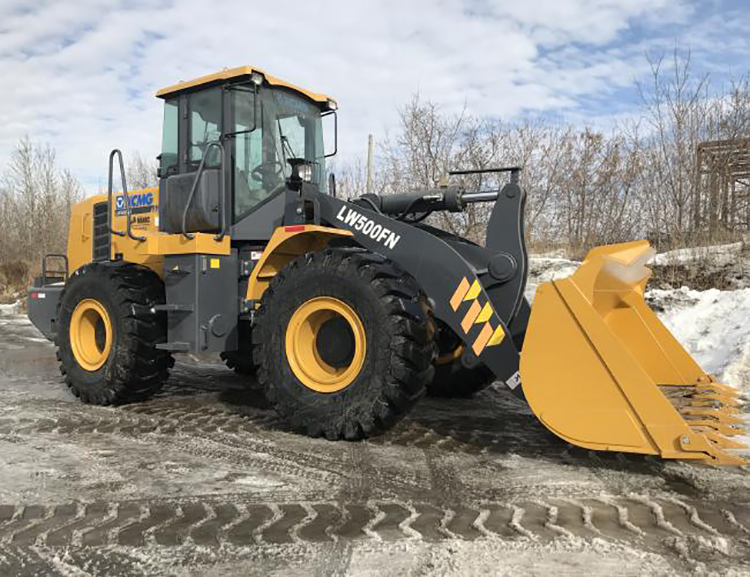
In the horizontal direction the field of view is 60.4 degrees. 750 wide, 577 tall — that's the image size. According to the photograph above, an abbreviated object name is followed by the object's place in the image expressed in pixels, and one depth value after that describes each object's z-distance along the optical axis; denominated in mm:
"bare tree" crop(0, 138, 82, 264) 29594
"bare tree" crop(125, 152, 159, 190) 27375
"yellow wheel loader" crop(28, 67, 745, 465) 3555
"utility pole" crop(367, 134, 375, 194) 17781
